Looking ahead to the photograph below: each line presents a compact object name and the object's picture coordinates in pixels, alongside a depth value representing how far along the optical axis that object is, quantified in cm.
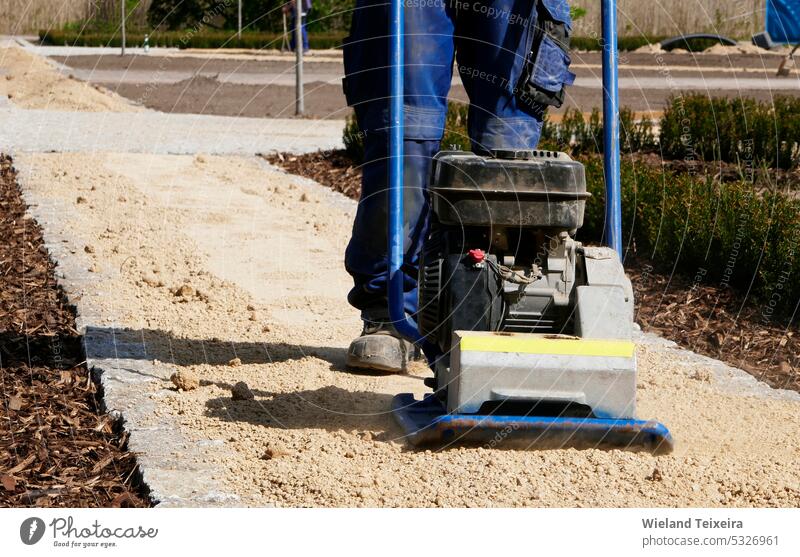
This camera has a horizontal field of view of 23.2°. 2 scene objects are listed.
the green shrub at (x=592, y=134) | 1419
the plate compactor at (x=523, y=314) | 509
